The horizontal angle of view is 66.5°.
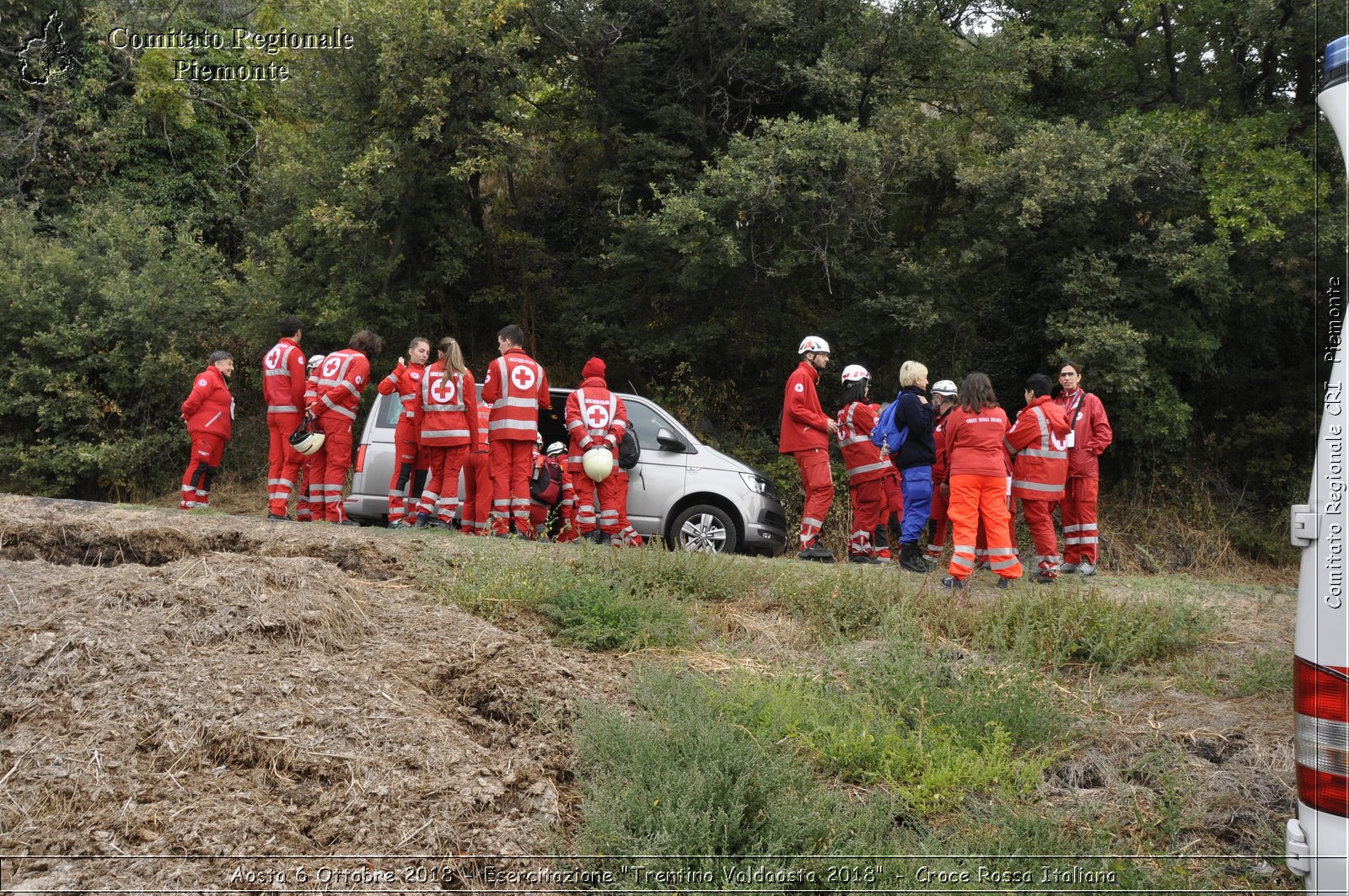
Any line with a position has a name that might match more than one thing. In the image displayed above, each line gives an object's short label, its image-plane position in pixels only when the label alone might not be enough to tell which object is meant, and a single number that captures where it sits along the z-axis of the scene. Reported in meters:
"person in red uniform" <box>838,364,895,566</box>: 10.27
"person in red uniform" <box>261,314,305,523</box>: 10.52
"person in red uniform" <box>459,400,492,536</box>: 10.12
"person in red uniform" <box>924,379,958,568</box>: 10.40
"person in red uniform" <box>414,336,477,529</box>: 9.86
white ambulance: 2.86
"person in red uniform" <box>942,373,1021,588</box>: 8.38
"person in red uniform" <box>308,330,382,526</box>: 10.16
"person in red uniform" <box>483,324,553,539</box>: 9.74
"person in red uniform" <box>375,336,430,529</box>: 10.17
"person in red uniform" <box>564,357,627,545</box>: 9.91
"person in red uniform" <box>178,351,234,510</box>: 11.26
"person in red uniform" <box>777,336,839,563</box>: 10.27
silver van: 10.48
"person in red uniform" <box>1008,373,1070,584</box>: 9.64
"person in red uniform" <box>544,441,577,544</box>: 10.27
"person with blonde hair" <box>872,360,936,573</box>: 9.76
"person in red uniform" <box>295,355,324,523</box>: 10.47
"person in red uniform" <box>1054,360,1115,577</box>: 10.27
